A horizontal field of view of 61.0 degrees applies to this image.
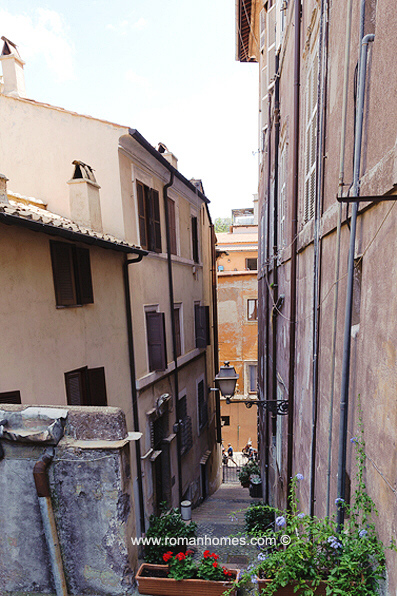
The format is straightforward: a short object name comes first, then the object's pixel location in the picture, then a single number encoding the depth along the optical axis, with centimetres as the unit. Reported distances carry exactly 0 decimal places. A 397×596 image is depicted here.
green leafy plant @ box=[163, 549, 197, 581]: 335
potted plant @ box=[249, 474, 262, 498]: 1225
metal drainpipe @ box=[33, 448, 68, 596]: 316
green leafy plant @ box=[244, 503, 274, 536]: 746
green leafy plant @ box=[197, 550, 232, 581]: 326
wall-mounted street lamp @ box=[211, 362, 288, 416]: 697
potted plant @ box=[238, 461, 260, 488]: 1347
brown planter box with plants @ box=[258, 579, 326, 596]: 243
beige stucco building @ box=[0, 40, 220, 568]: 547
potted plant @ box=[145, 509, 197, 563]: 395
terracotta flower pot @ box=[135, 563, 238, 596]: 320
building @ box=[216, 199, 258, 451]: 2089
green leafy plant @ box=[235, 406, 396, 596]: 215
